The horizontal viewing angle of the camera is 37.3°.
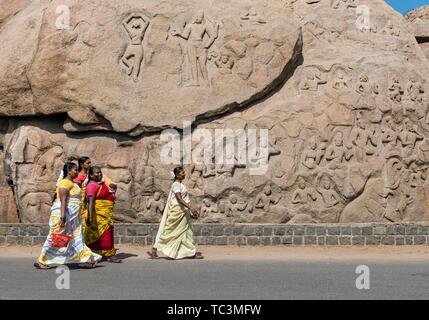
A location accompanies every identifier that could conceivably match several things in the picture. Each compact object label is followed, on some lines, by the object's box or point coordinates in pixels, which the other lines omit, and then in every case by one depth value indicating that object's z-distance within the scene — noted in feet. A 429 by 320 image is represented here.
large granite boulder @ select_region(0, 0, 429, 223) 39.63
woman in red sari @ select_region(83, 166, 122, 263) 29.84
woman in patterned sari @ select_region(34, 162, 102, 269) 26.84
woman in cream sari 31.07
